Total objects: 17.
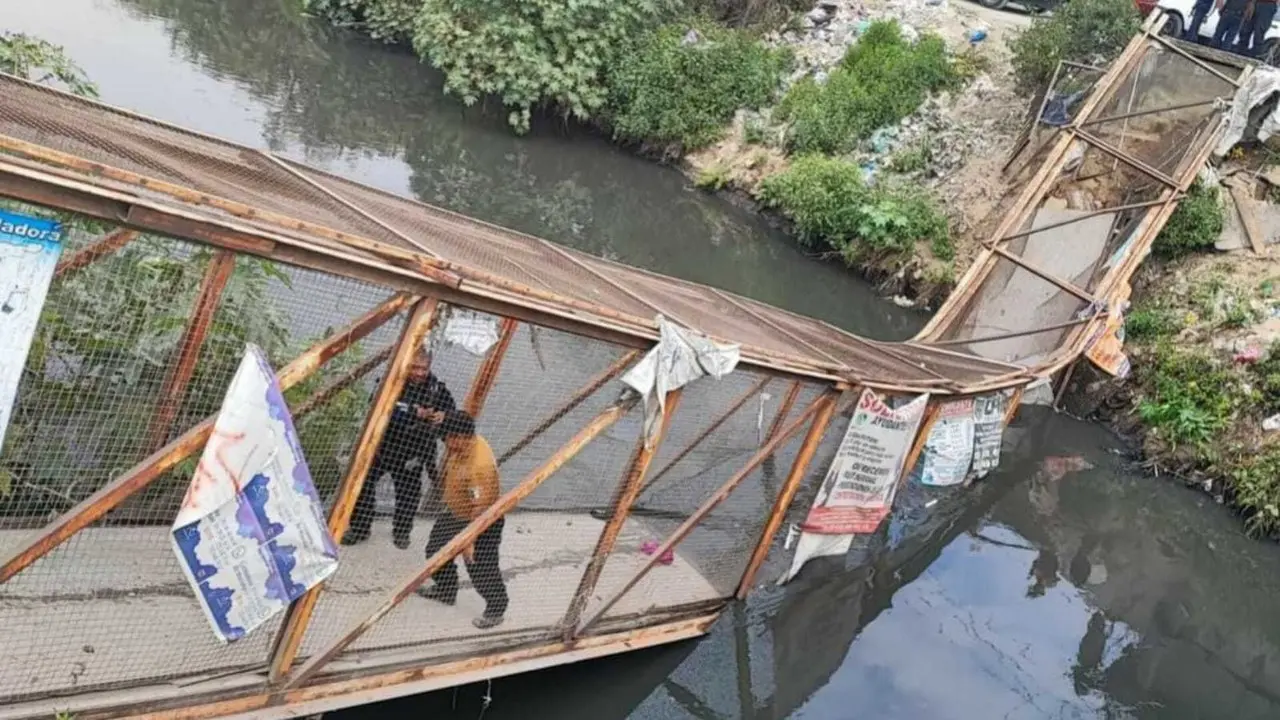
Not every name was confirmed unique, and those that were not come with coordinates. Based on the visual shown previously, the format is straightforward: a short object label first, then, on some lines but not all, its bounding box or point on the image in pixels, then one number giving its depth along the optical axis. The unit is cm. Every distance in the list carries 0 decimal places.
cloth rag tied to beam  495
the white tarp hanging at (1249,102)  1198
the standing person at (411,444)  501
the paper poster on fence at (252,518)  352
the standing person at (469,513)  514
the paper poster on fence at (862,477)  650
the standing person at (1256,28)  1375
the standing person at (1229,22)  1387
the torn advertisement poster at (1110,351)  1062
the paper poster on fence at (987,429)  868
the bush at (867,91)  1636
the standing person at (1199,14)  1470
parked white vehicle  1505
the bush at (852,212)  1432
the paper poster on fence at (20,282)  303
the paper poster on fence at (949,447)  823
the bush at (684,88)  1752
